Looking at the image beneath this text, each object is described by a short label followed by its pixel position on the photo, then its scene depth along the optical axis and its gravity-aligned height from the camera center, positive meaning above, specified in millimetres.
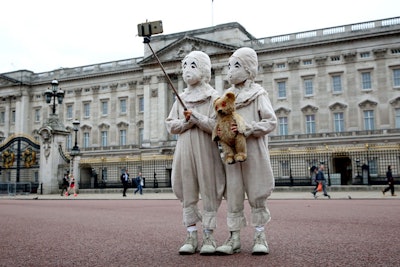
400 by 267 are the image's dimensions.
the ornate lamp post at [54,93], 21270 +4069
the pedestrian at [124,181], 21938 -506
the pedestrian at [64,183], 22241 -573
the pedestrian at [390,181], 17772 -686
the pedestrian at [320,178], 17688 -484
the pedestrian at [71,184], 22406 -617
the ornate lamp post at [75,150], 22969 +1230
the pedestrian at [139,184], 23200 -722
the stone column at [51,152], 22594 +1150
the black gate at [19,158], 24156 +901
